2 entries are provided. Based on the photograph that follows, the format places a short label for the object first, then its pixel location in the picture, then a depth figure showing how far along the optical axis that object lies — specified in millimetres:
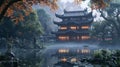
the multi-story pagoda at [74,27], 69438
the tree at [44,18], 74019
